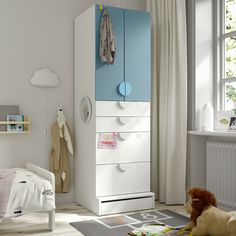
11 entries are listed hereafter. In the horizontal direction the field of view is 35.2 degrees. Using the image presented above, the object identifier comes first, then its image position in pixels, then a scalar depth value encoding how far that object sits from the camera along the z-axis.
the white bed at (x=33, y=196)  2.91
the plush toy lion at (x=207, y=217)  2.64
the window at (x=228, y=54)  3.90
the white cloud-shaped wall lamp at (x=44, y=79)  3.92
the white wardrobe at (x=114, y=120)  3.62
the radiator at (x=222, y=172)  3.50
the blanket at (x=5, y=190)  2.85
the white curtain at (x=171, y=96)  3.94
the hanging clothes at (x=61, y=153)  3.97
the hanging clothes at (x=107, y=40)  3.58
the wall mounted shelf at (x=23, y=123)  3.68
